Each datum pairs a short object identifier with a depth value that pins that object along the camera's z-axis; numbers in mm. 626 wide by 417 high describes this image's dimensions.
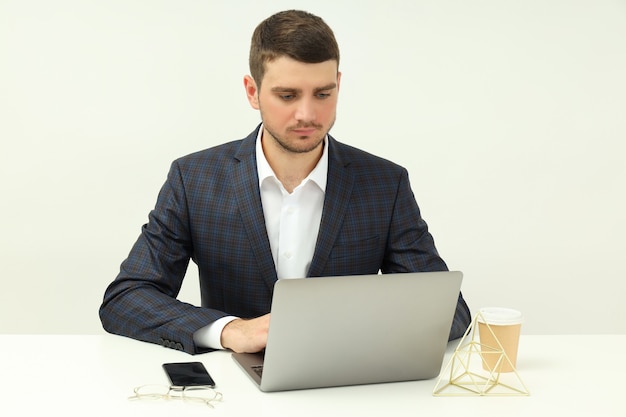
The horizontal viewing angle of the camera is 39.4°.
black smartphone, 1714
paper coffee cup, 1849
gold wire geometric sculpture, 1730
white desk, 1603
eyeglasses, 1640
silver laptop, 1637
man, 2303
